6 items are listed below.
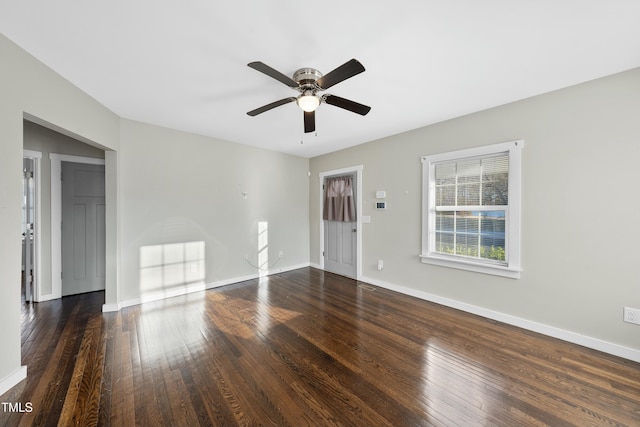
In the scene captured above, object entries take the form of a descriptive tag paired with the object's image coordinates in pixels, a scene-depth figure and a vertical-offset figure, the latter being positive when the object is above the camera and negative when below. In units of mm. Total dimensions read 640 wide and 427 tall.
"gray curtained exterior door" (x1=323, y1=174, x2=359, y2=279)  4520 -706
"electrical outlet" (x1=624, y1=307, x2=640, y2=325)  2059 -906
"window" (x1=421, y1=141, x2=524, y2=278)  2686 +32
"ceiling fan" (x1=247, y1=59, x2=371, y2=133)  1657 +1000
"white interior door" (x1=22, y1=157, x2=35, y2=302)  3250 -361
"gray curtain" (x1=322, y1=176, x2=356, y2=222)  4555 +240
